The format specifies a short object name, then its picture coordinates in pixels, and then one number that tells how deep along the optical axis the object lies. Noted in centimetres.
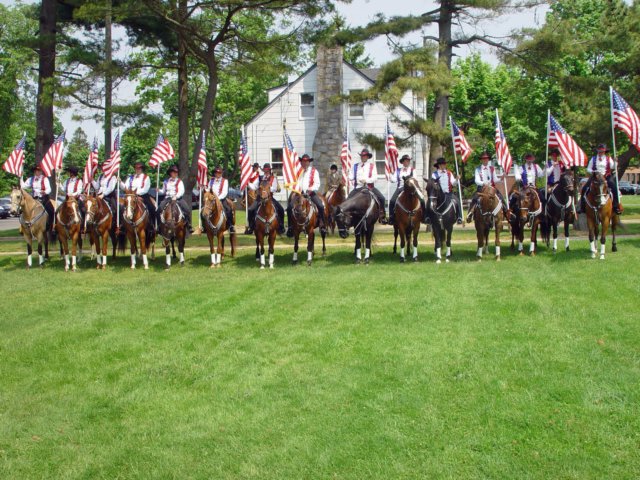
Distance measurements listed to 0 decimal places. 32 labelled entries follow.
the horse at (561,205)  1984
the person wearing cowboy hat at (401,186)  2047
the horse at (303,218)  2005
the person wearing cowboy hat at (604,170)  1925
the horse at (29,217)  2148
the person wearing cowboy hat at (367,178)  2066
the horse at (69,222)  2078
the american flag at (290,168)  2036
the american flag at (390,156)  2273
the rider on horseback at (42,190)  2241
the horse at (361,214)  2022
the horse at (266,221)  2007
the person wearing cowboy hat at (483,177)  2016
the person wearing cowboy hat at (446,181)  2030
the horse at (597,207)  1875
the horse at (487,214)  1997
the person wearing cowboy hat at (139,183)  2114
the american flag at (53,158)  2215
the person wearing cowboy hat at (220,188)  2164
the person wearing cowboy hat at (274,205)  2036
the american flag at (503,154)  2106
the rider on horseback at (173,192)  2088
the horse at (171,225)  2055
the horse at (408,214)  2017
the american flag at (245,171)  2252
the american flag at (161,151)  2203
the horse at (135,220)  2066
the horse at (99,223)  2066
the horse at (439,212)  1966
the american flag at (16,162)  2216
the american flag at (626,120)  1906
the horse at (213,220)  2058
